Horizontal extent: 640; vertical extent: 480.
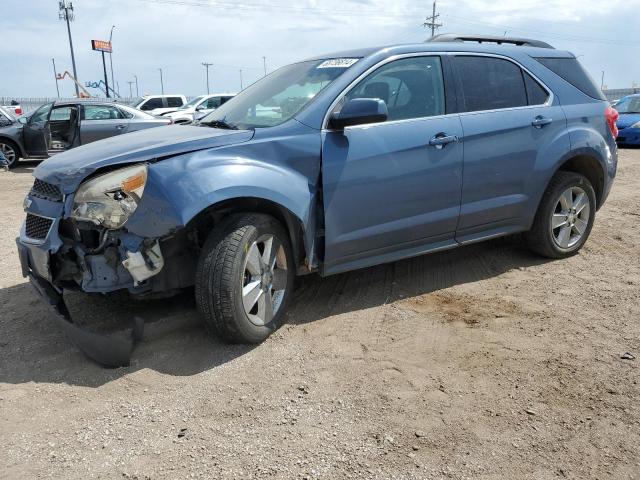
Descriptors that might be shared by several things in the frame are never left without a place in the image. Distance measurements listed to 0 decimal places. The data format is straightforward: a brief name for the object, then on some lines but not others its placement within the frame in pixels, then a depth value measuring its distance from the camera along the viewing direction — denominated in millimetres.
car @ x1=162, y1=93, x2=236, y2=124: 20734
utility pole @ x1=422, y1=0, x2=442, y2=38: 59388
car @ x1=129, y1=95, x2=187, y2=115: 23984
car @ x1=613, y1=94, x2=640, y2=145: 14242
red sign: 49862
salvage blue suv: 3092
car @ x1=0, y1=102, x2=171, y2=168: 11688
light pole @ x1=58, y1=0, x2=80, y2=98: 48947
